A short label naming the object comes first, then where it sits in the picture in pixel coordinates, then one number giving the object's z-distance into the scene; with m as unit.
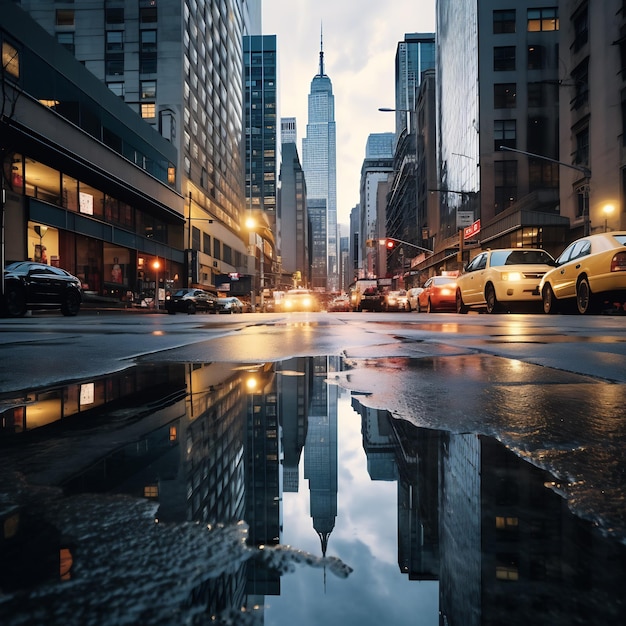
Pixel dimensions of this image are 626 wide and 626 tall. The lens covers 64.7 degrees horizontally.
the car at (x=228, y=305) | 35.34
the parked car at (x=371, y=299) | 36.34
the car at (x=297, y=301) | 48.03
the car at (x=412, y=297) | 26.66
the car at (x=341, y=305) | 51.22
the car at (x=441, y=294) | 20.59
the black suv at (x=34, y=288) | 15.47
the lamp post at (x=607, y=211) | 26.33
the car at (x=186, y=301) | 29.42
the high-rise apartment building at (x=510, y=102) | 45.19
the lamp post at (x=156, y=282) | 38.31
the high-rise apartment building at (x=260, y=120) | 131.62
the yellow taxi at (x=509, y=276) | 14.99
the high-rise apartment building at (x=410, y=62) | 141.50
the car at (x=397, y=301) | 31.98
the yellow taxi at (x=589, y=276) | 10.89
